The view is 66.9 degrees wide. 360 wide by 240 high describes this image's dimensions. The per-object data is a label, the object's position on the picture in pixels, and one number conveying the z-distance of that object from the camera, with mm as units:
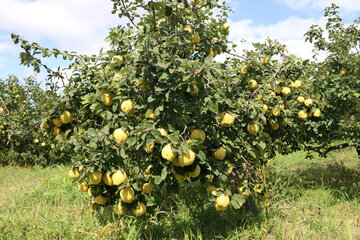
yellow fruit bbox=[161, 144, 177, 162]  1636
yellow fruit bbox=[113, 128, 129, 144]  1939
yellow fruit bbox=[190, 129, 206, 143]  1944
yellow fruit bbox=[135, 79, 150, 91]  2054
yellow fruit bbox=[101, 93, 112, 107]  2165
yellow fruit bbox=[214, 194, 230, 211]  2080
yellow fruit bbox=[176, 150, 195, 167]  1683
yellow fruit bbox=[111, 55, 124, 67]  2185
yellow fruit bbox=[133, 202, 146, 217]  2195
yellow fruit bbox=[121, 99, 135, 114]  2053
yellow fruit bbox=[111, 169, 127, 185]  2027
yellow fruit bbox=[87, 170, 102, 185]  2074
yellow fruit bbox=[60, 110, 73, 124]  2203
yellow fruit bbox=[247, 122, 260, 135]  2451
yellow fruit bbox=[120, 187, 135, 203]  2111
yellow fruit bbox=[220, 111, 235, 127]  2031
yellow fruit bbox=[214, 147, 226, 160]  2156
